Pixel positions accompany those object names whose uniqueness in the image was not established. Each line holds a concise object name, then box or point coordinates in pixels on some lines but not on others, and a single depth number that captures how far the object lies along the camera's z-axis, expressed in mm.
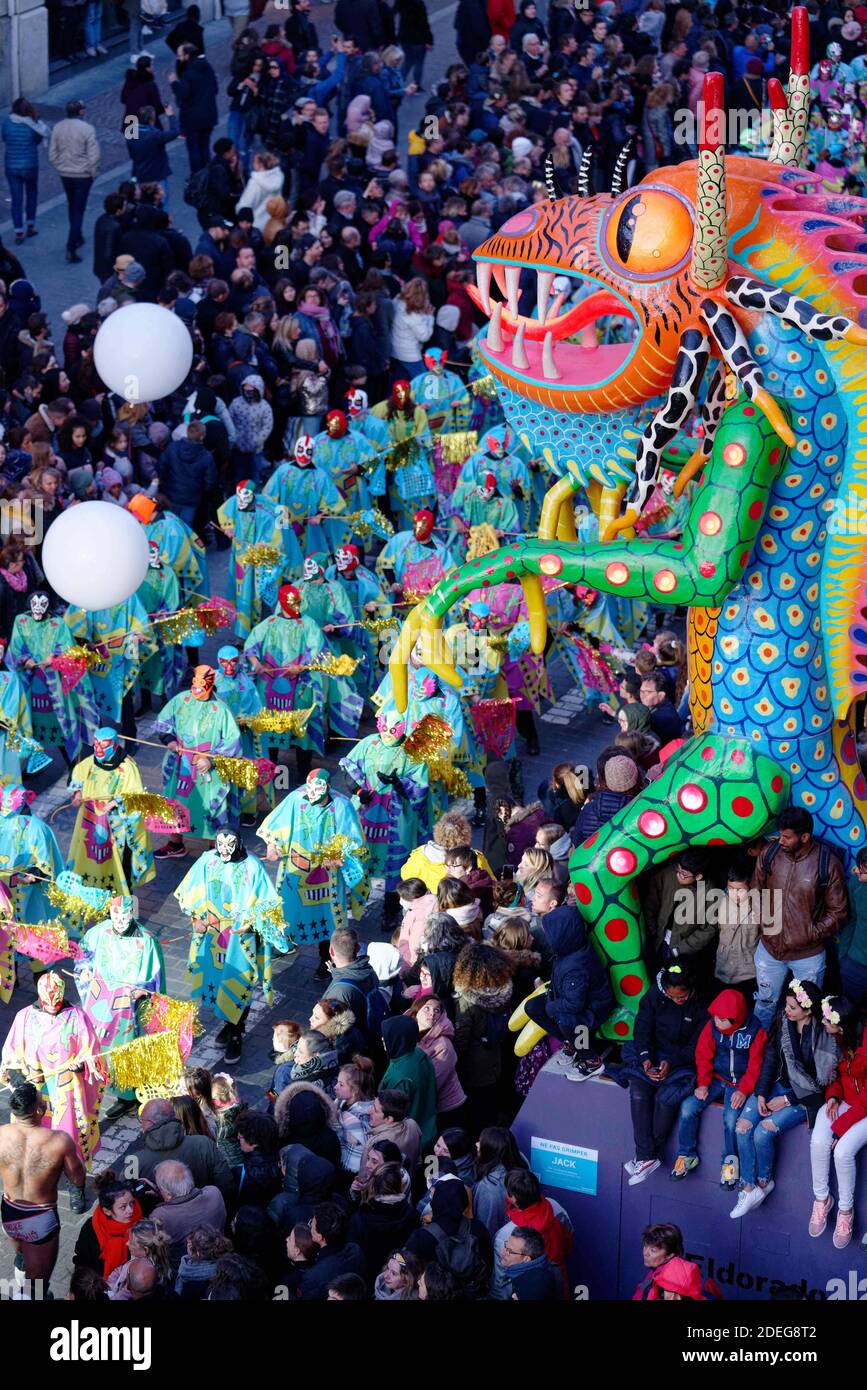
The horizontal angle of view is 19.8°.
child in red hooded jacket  12102
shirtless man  12562
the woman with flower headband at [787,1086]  11883
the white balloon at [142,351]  17953
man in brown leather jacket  11852
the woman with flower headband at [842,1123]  11711
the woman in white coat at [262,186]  24953
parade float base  12070
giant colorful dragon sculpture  11242
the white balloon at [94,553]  15930
